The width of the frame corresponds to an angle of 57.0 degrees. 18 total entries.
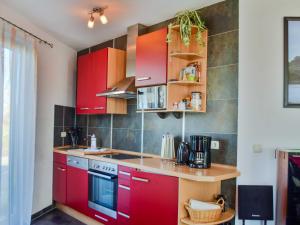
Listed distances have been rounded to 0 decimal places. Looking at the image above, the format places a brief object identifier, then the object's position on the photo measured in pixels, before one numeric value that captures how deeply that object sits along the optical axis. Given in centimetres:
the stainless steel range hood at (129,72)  321
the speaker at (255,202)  226
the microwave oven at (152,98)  279
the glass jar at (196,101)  267
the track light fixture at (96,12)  296
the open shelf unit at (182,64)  269
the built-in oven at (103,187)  294
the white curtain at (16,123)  299
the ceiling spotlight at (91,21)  297
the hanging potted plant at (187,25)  259
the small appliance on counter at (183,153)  264
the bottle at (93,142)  389
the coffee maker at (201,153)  247
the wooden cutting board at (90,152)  342
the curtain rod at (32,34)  302
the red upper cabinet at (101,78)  356
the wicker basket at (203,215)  217
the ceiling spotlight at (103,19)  284
